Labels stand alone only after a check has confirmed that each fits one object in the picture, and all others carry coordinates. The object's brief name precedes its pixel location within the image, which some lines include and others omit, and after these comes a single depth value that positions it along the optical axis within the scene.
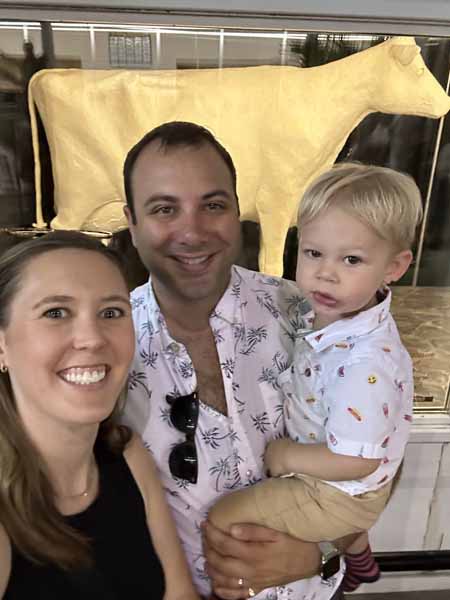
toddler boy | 0.94
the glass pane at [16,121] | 1.31
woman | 0.80
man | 1.06
